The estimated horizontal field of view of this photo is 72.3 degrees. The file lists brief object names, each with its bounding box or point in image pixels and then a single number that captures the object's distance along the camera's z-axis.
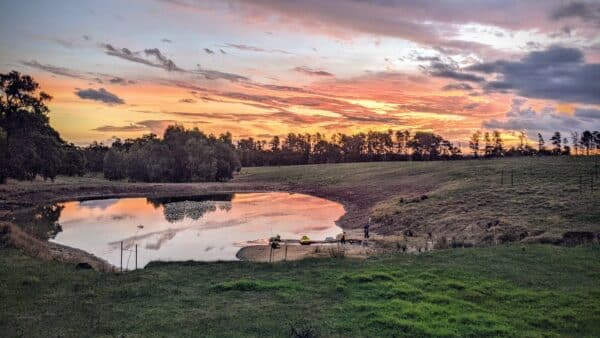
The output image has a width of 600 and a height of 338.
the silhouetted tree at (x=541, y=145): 177.35
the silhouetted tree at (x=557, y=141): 172.57
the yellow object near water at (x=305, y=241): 36.25
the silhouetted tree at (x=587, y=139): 160.75
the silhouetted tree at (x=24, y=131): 66.88
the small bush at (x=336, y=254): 25.91
